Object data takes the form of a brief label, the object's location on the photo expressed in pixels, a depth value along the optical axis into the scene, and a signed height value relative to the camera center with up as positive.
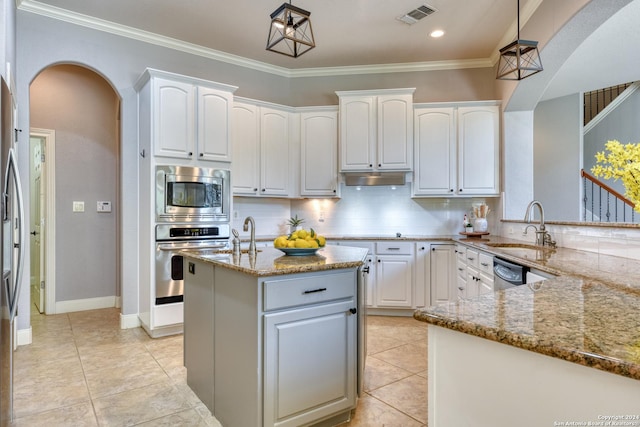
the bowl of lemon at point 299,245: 2.25 -0.21
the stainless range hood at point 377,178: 4.42 +0.38
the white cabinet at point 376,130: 4.34 +0.94
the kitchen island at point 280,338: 1.74 -0.64
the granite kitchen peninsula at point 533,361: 0.68 -0.31
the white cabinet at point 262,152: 4.26 +0.69
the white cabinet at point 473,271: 3.00 -0.55
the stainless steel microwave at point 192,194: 3.48 +0.16
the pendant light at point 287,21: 2.14 +1.12
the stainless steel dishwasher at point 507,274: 2.35 -0.42
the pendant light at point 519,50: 2.60 +1.15
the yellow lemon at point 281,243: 2.27 -0.20
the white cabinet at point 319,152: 4.56 +0.71
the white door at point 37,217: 4.27 -0.09
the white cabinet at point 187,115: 3.47 +0.93
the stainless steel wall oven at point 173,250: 3.46 -0.37
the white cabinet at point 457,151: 4.32 +0.69
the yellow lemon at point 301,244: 2.25 -0.20
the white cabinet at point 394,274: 4.15 -0.71
